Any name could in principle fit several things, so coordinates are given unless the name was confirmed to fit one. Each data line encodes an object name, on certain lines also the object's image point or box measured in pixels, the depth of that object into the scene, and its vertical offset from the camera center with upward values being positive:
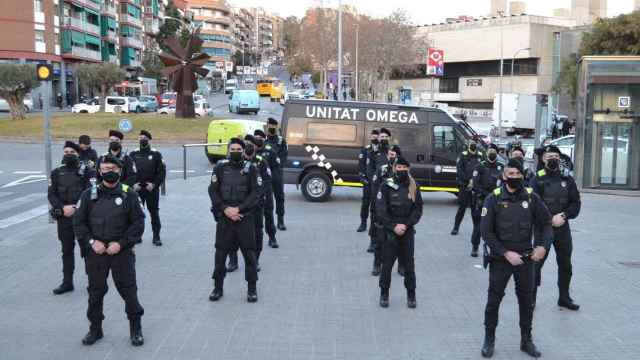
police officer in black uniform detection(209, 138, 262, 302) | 7.93 -1.19
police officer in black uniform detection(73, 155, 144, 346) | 6.41 -1.19
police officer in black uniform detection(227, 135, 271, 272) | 9.29 -1.36
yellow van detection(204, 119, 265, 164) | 24.62 -0.98
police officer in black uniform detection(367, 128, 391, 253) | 10.98 -0.93
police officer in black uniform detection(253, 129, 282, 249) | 11.06 -1.49
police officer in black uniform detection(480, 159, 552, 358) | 6.29 -1.17
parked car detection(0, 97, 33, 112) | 55.68 -0.21
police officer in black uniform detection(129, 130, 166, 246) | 10.88 -1.09
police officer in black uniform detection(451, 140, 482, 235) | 11.99 -1.19
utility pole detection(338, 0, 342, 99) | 33.53 +3.38
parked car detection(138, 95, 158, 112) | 55.94 -0.05
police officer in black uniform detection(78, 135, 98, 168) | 9.55 -0.68
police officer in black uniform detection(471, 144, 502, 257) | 10.70 -1.17
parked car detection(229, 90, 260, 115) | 54.69 +0.12
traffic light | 12.76 +0.57
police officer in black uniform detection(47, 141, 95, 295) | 8.04 -0.99
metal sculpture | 36.69 +2.07
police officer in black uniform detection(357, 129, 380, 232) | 11.90 -1.20
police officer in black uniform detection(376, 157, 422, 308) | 7.77 -1.26
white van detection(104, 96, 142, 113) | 53.37 -0.12
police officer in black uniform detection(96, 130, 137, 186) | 9.98 -0.85
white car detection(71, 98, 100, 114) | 51.69 -0.34
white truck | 48.59 -0.57
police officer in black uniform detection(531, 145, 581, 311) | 7.75 -1.04
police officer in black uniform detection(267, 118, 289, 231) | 12.16 -1.01
